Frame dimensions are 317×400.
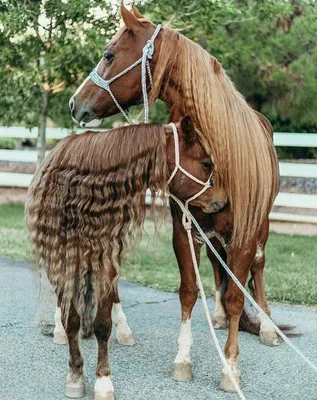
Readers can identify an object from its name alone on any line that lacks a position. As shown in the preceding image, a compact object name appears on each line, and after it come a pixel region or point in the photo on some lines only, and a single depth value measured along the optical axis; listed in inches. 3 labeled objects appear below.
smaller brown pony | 121.9
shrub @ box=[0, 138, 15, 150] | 522.9
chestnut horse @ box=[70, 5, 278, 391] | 137.0
